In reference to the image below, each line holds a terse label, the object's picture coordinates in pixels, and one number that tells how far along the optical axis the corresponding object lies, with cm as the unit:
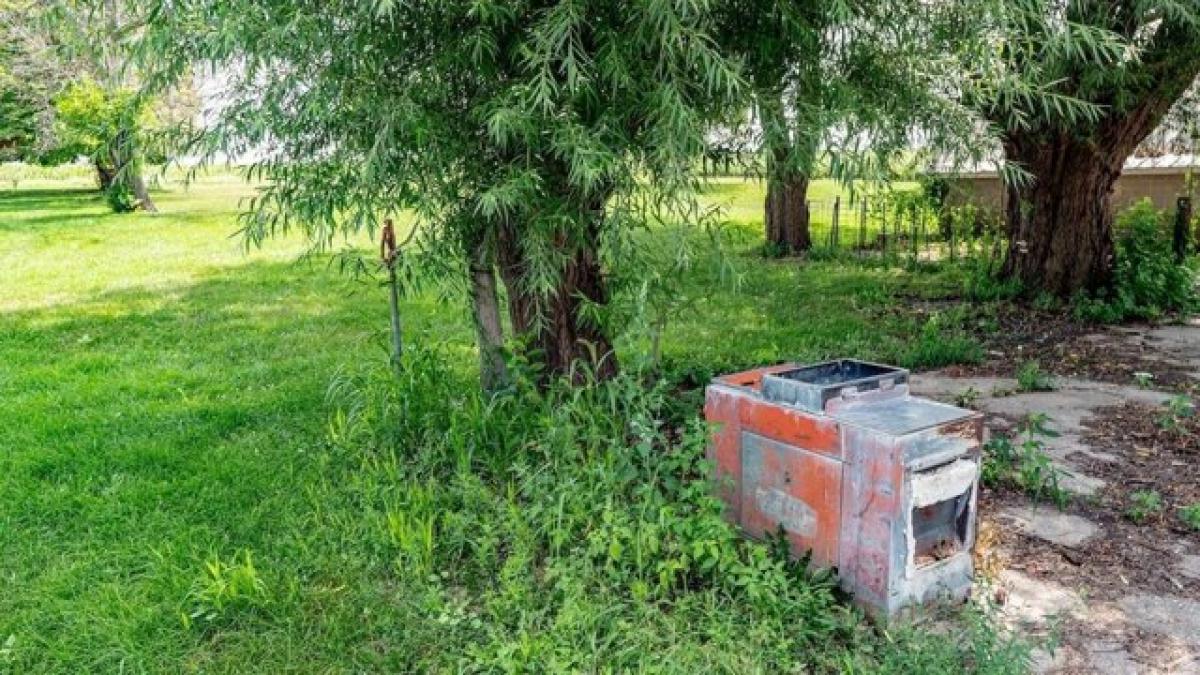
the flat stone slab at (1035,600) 251
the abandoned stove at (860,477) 231
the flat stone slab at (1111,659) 225
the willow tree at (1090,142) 448
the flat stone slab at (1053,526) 296
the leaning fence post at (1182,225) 840
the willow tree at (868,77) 269
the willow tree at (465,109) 246
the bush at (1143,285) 661
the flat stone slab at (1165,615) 243
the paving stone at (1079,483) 332
